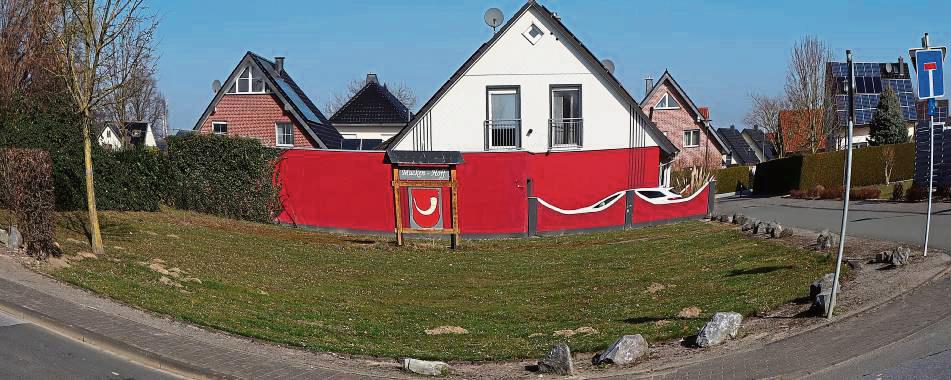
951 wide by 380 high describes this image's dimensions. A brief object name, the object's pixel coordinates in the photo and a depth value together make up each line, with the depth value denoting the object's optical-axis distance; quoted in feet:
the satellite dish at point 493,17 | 107.45
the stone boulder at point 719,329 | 32.89
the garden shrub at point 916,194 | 94.78
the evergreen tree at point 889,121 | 168.66
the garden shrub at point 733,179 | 186.57
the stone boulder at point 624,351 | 32.04
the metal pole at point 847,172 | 32.78
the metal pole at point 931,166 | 44.46
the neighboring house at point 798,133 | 177.88
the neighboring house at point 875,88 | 194.39
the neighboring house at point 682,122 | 206.73
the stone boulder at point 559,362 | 31.37
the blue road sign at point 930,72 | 43.50
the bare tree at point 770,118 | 216.15
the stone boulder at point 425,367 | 32.48
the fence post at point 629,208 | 89.97
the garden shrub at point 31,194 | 46.44
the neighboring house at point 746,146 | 268.41
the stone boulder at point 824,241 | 51.50
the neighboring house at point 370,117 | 180.24
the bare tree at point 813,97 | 172.65
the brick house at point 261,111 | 136.46
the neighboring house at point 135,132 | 229.15
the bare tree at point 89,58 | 47.16
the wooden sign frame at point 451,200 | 75.77
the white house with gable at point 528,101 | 102.94
